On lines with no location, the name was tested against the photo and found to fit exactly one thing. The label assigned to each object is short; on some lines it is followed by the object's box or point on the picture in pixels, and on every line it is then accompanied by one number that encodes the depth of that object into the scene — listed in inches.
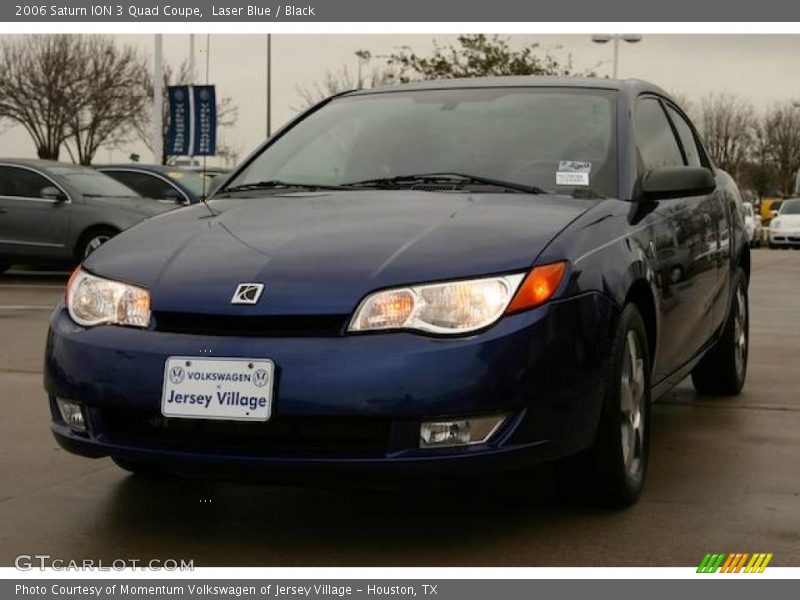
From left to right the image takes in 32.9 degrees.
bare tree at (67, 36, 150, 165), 1866.4
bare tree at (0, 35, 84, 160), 1822.1
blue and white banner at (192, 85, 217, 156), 948.0
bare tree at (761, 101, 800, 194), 3248.0
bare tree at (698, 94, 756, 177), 3216.0
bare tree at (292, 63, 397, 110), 1642.5
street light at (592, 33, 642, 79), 1574.8
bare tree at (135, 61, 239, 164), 1953.7
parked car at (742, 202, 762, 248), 1379.2
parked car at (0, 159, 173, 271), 612.4
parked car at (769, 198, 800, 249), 1385.3
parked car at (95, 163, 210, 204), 677.9
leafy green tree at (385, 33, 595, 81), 1528.1
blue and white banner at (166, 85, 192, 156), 999.6
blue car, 146.3
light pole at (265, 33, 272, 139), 1412.6
